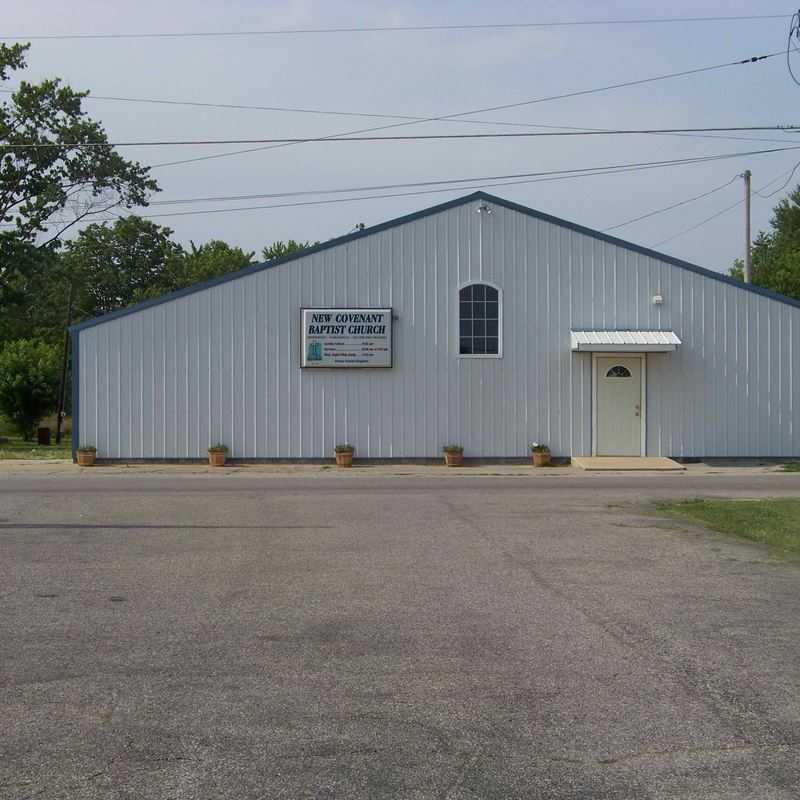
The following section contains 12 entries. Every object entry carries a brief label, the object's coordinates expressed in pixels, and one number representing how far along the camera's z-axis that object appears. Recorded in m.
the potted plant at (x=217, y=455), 27.20
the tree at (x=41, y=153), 46.31
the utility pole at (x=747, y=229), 37.81
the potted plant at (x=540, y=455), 27.36
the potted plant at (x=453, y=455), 27.30
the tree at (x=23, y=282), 47.34
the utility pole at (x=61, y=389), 44.78
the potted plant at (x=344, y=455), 27.30
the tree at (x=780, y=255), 55.69
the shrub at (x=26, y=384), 44.59
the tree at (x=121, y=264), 77.81
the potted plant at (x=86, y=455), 27.28
